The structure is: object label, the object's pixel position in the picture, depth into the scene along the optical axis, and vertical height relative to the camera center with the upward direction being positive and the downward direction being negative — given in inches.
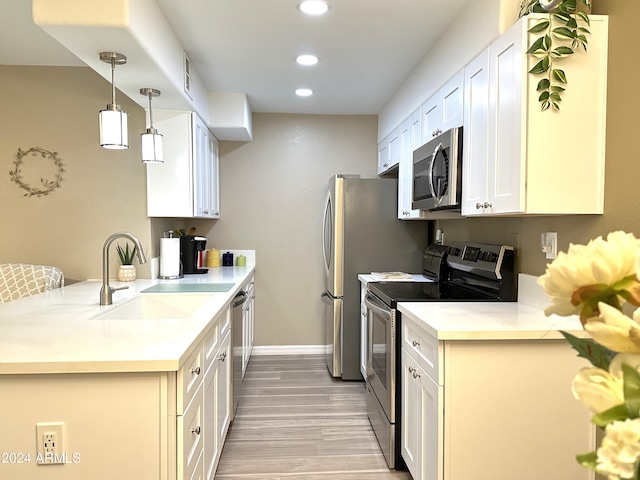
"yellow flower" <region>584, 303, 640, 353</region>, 19.3 -4.3
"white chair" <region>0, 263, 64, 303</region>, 111.6 -13.3
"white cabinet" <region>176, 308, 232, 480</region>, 58.7 -28.9
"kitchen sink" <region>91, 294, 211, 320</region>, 103.3 -17.9
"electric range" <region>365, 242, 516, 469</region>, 93.8 -14.8
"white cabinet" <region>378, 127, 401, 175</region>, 146.9 +26.5
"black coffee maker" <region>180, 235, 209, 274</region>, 146.6 -8.4
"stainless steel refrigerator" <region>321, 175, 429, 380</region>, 147.6 -5.2
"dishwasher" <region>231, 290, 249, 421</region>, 114.0 -30.5
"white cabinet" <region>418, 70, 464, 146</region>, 93.8 +27.2
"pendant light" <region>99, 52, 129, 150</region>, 79.1 +17.3
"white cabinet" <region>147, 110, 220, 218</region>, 124.0 +15.4
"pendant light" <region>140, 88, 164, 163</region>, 102.2 +18.2
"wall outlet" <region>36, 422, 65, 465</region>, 53.1 -25.1
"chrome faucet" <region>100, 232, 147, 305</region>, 86.7 -10.1
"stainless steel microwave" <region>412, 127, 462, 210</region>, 93.2 +12.6
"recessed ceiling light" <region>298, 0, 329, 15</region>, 87.3 +43.3
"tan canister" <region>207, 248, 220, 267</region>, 170.4 -11.4
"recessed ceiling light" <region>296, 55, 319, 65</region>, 116.7 +44.0
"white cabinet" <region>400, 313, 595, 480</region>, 69.7 -27.8
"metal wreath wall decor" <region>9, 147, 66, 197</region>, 121.9 +14.3
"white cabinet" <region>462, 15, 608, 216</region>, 69.7 +14.7
